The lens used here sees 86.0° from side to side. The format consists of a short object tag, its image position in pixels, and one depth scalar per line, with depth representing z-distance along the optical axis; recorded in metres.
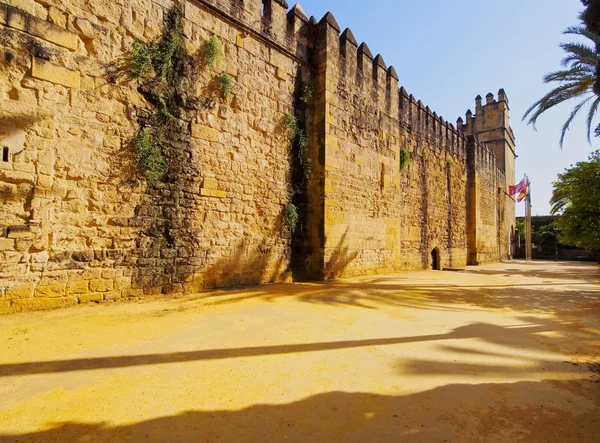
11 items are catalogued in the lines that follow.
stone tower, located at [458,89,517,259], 25.18
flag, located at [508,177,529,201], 24.67
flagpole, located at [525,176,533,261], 26.22
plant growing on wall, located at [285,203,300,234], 8.02
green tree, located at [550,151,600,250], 8.64
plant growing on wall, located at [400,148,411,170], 12.08
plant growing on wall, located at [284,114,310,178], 8.16
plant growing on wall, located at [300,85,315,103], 8.52
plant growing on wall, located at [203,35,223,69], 6.54
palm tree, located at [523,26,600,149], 9.21
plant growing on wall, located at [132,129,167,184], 5.54
